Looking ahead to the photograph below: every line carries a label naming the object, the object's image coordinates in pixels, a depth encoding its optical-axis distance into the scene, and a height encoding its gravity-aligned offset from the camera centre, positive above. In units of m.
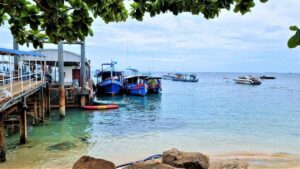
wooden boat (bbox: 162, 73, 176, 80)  110.13 -2.39
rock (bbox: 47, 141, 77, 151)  15.76 -3.75
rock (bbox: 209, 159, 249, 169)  9.56 -2.76
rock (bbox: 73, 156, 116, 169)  7.88 -2.26
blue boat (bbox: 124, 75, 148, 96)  48.31 -2.20
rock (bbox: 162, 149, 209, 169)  9.28 -2.56
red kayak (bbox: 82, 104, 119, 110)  29.23 -3.38
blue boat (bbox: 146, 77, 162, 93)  52.93 -2.24
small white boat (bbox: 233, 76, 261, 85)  87.69 -2.64
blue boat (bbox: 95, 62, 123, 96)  45.87 -1.70
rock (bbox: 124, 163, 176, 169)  8.16 -2.38
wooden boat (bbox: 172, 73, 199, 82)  97.46 -2.32
